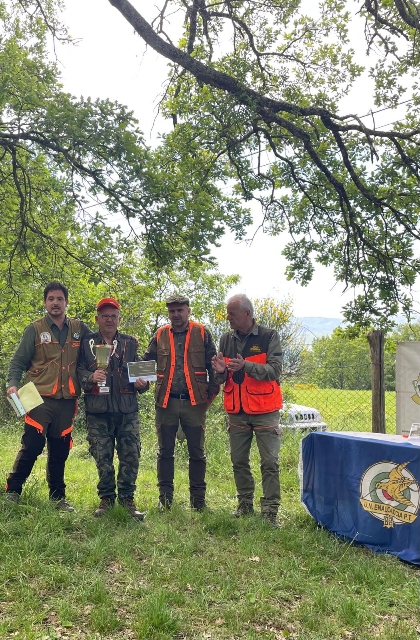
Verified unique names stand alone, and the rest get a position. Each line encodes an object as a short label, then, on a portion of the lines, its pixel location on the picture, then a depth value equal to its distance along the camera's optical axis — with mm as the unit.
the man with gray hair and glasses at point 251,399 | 5035
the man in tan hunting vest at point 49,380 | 4766
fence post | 6348
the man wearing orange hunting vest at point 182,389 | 5164
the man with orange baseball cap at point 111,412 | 4871
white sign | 5621
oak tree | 6129
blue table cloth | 4234
